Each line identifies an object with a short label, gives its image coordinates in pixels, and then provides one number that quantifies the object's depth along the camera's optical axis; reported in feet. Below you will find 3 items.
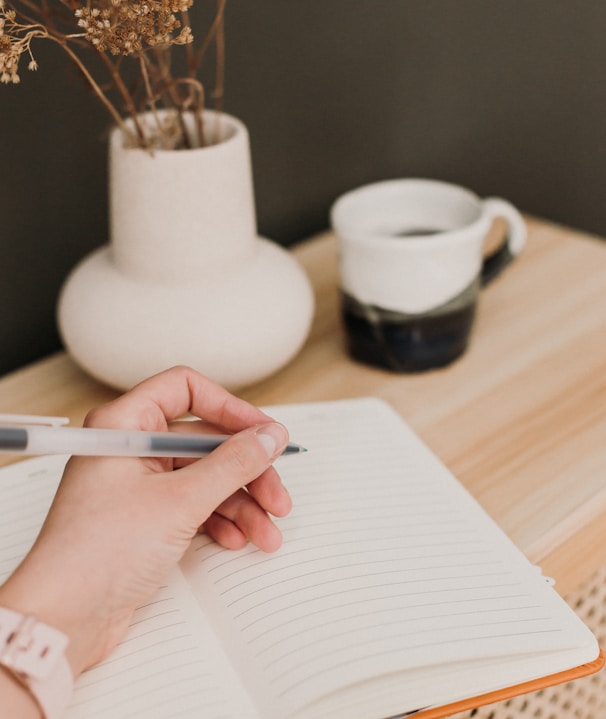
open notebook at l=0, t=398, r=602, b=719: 1.39
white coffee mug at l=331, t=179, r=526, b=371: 2.27
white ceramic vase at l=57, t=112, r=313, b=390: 2.05
